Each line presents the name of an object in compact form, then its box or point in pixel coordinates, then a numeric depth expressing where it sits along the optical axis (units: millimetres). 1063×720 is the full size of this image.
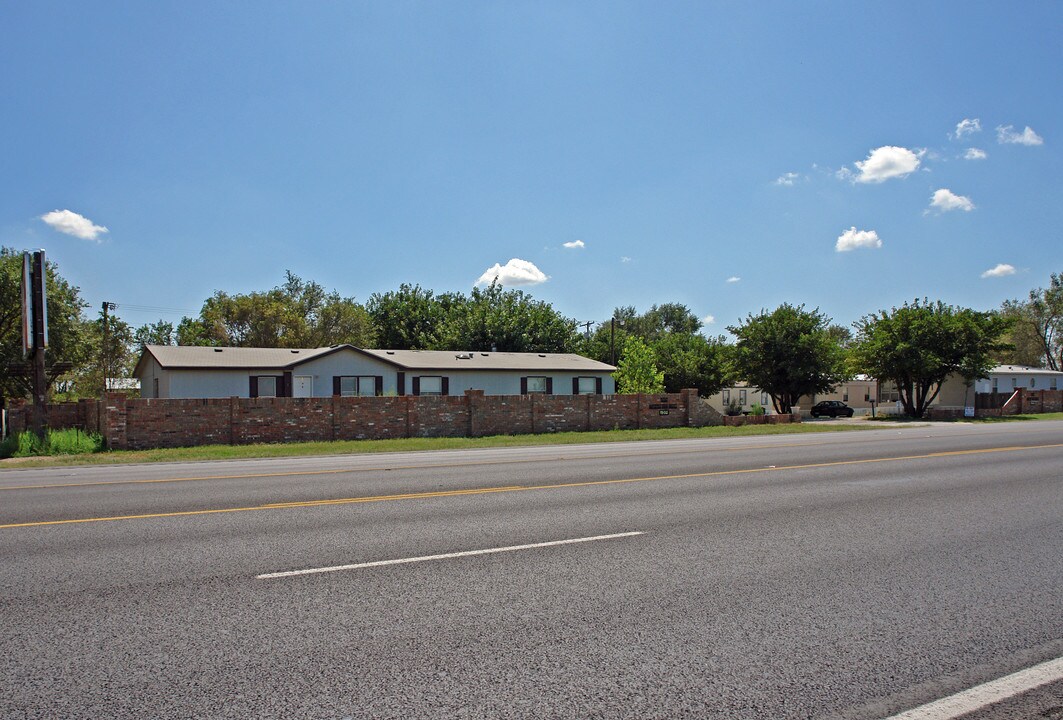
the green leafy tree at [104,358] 51331
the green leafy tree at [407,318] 65875
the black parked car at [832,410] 54625
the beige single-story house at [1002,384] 58156
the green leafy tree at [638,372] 41188
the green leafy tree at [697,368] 55938
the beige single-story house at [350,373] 33312
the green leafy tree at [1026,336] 87562
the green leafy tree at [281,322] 60875
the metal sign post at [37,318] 22703
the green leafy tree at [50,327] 39562
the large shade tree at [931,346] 46344
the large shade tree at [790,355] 49125
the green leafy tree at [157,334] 90062
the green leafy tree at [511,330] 54375
